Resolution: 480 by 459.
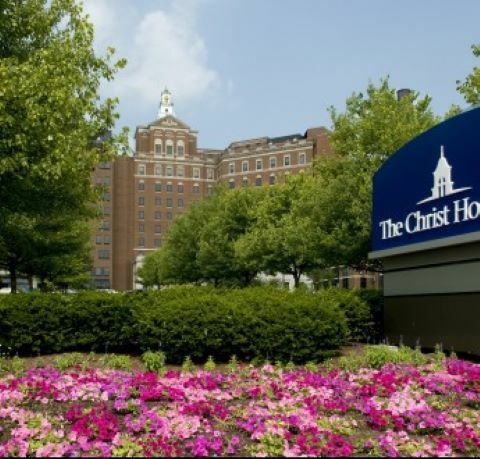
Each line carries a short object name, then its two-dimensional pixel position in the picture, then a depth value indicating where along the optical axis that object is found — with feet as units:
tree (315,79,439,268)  65.98
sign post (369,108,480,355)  35.19
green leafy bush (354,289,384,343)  46.80
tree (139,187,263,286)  150.71
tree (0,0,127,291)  44.86
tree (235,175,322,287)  124.67
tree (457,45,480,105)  78.74
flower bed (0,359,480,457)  18.61
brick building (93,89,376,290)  400.67
